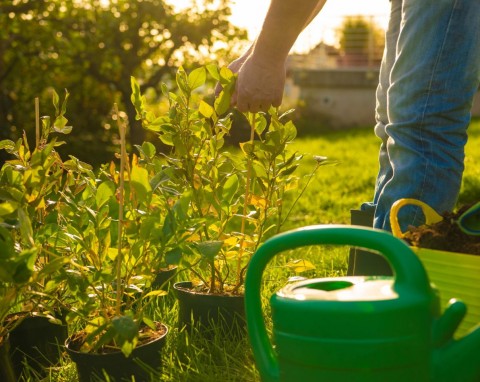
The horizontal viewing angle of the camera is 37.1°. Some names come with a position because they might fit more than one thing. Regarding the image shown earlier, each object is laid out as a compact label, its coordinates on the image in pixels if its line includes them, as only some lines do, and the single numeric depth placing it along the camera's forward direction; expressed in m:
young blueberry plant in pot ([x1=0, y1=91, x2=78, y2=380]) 1.47
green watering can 1.11
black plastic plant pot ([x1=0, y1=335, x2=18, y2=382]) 1.70
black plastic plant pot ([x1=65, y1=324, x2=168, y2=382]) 1.61
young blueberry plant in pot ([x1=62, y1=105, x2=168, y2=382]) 1.61
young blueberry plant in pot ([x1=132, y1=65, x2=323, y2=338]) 1.93
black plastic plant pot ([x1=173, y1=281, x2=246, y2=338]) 1.95
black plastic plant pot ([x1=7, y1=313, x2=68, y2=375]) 1.89
